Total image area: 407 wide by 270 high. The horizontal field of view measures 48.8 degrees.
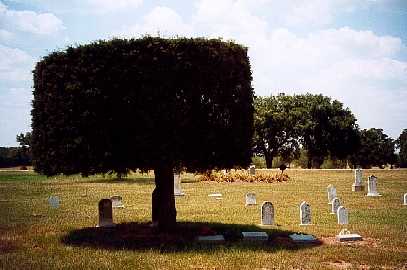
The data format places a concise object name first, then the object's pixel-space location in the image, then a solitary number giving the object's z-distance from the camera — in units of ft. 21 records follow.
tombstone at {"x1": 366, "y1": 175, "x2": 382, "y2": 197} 82.07
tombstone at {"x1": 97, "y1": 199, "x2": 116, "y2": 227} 49.82
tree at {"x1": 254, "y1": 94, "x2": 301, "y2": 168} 235.40
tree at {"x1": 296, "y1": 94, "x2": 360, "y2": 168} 231.30
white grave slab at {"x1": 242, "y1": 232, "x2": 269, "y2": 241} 41.01
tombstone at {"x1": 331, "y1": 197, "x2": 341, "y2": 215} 58.39
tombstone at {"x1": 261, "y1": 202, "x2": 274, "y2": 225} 49.67
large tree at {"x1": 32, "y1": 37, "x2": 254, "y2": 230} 39.45
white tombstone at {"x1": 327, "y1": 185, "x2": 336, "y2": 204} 73.31
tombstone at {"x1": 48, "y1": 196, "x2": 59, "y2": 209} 68.28
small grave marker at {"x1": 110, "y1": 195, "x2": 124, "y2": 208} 66.39
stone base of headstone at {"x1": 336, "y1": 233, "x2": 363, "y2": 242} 40.09
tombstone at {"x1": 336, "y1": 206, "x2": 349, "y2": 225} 49.21
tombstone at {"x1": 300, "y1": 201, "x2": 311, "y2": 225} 49.96
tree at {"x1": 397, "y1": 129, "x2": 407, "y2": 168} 332.19
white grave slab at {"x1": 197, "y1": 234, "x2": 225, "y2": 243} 40.68
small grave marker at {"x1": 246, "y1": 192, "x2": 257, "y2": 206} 69.77
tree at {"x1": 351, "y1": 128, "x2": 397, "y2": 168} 320.50
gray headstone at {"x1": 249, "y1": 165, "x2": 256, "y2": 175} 136.18
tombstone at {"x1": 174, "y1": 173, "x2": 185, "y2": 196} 84.84
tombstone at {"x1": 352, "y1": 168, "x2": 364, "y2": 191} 93.71
